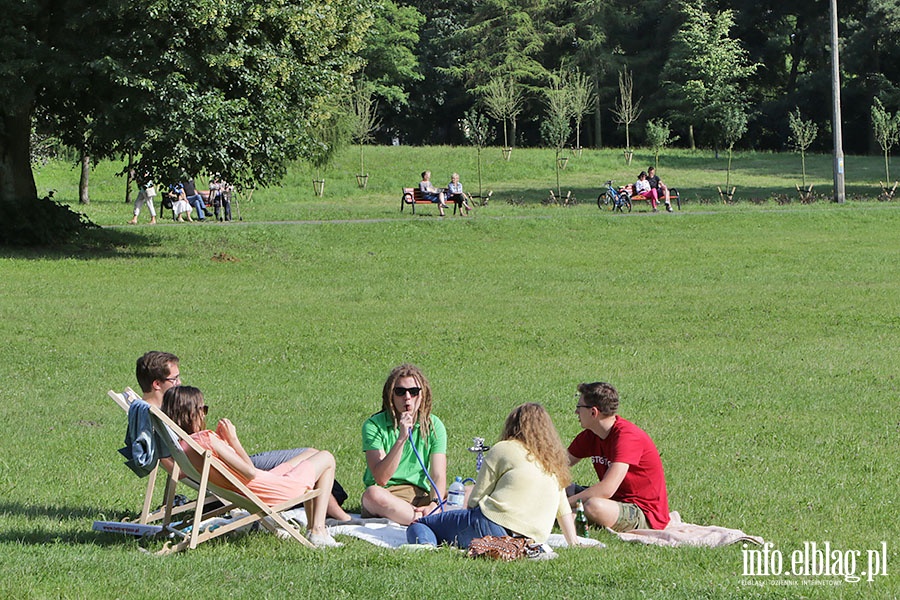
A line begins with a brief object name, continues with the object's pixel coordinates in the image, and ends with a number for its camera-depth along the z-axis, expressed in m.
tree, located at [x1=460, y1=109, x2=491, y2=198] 60.03
